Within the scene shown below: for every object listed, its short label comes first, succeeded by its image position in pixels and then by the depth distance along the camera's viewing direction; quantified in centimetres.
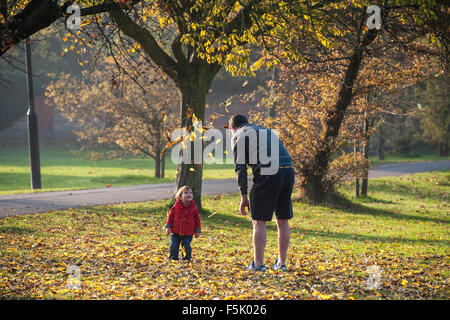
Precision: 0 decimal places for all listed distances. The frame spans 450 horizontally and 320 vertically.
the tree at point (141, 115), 2052
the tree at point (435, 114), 2984
